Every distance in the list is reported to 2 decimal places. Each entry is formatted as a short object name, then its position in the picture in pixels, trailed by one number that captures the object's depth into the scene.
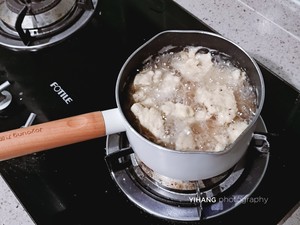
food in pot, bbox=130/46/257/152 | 0.57
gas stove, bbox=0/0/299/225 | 0.63
